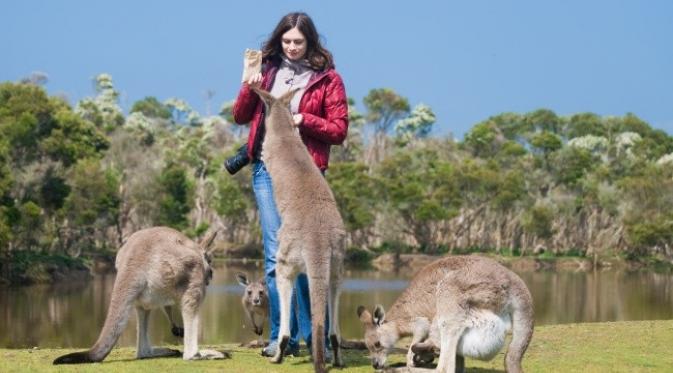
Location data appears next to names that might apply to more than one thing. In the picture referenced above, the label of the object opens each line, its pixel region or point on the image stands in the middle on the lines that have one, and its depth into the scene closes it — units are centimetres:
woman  833
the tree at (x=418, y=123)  9737
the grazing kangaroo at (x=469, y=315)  691
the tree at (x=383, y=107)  8906
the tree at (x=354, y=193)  6053
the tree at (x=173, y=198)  5675
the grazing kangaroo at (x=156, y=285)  746
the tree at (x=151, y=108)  11131
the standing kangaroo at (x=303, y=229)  725
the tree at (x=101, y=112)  7444
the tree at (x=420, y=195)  6194
